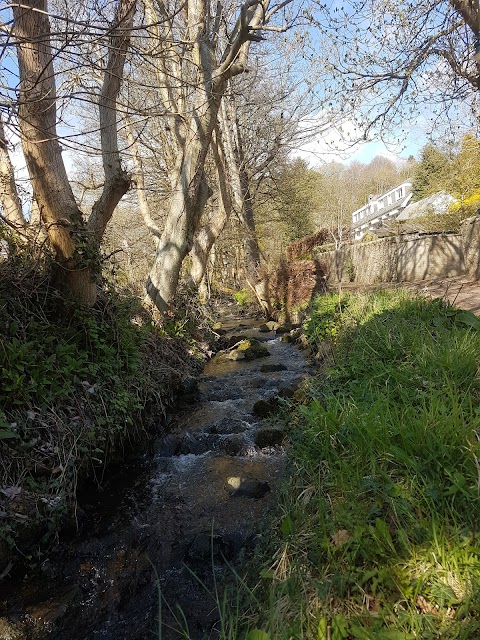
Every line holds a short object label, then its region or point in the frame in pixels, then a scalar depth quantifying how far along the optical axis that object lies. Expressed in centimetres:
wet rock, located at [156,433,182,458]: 468
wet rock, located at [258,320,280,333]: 1260
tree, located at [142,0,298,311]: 664
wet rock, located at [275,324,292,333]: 1146
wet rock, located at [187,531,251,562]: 295
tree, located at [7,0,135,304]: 342
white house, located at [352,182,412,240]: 3928
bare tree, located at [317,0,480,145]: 736
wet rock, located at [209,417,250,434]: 509
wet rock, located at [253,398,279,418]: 531
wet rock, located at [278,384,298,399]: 558
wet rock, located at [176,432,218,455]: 471
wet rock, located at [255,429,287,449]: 453
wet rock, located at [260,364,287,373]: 757
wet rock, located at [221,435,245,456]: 454
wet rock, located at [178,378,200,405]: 623
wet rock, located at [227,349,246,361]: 887
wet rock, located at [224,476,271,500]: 366
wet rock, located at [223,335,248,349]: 1018
